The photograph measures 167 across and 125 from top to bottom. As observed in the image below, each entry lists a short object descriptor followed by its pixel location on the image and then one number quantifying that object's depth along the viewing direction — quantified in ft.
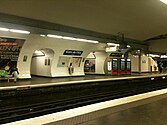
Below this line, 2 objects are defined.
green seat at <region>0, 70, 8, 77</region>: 37.47
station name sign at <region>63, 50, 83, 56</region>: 46.57
